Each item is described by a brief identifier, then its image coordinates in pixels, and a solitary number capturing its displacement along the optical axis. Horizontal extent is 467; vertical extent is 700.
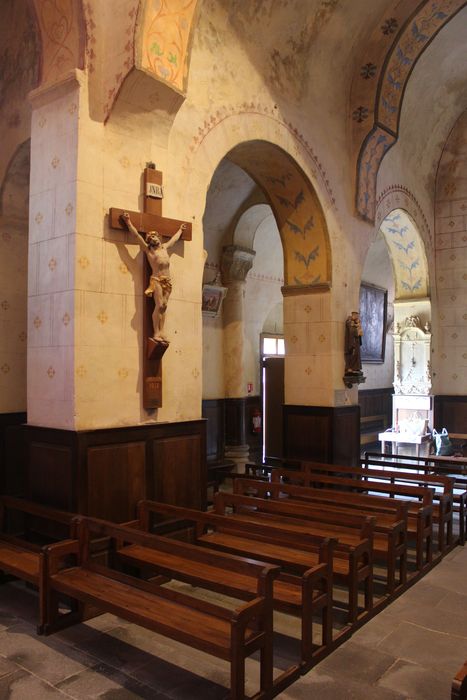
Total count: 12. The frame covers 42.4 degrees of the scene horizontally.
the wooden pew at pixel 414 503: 5.30
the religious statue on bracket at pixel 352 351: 8.23
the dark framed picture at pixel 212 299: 10.11
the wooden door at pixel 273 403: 11.71
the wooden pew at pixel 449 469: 6.34
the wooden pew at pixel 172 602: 3.16
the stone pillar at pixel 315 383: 8.06
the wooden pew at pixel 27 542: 4.29
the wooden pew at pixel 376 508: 4.75
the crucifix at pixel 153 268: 5.16
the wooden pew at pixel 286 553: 3.67
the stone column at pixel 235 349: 10.48
